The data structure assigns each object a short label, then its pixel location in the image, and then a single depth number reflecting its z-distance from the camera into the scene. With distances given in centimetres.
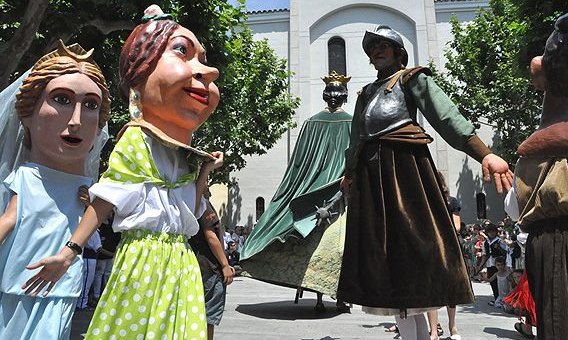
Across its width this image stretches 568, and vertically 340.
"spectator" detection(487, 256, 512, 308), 756
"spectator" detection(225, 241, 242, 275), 1525
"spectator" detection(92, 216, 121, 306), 775
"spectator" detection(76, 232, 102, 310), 640
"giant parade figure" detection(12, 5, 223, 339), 203
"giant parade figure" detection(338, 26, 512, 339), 271
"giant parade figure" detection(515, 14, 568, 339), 221
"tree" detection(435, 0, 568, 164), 1569
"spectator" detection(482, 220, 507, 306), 805
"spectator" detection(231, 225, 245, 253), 1711
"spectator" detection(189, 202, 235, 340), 353
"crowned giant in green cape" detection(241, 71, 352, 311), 534
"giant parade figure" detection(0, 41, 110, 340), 241
